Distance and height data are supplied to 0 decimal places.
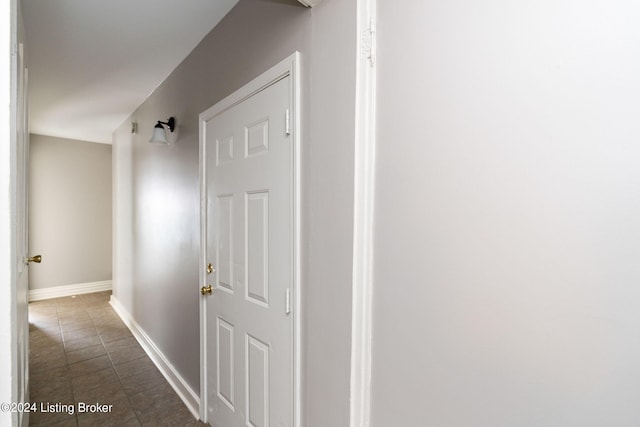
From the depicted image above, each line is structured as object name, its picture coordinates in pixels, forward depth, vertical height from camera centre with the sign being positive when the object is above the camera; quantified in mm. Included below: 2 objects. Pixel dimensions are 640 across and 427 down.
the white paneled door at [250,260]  1317 -258
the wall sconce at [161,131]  2416 +626
